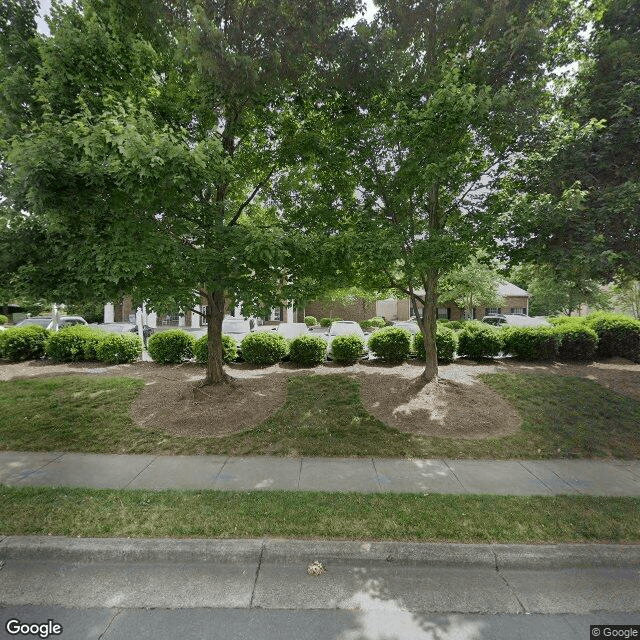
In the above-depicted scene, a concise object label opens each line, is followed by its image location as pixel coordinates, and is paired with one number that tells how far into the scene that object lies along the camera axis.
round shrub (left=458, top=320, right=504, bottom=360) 11.67
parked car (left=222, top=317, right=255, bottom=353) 16.31
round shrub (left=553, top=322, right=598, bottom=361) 11.95
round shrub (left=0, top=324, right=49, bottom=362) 12.02
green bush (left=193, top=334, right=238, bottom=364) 11.18
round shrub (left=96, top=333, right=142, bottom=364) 11.61
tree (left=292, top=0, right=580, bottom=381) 6.17
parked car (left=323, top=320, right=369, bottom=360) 14.55
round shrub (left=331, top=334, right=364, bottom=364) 11.09
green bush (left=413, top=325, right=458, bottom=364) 11.09
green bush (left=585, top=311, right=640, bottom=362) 12.38
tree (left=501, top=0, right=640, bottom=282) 6.33
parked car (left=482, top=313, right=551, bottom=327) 26.61
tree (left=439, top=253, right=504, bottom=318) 21.06
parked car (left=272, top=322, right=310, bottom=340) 16.11
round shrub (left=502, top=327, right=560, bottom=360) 11.74
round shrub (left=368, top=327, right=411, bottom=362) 11.28
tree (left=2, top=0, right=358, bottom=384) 4.79
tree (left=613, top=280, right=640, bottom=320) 27.22
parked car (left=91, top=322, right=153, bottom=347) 17.51
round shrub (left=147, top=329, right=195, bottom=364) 11.42
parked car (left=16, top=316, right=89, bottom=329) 20.55
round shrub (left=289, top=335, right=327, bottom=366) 11.05
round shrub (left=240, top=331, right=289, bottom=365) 11.19
